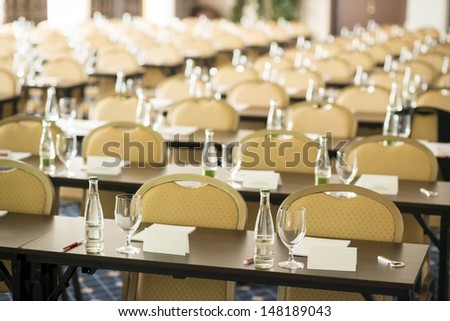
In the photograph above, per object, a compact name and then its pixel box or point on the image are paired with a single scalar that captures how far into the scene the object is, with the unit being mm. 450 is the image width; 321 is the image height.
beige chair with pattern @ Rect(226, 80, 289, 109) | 8570
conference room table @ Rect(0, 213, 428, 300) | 3219
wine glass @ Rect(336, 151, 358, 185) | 4586
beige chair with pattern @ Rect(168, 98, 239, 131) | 7055
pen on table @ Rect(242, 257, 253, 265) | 3385
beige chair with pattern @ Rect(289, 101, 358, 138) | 6816
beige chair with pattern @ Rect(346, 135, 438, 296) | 5172
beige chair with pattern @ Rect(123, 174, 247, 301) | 3980
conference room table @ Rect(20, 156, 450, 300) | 4473
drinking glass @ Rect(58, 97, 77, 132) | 6551
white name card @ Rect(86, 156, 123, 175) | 5102
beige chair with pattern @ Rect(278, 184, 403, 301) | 3906
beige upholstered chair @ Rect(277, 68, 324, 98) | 9955
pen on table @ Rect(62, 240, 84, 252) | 3530
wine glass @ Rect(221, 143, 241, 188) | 4715
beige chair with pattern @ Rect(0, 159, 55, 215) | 4312
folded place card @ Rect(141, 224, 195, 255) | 3482
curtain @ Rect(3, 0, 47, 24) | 17164
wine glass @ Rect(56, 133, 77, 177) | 4984
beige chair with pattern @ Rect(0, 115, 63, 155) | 5848
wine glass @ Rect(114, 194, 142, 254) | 3438
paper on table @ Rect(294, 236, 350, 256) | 3497
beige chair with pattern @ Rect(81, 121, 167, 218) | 5645
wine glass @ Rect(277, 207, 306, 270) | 3273
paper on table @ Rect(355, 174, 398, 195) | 4691
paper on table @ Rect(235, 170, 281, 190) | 4832
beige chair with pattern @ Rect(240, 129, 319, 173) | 5398
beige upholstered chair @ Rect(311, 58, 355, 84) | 11449
